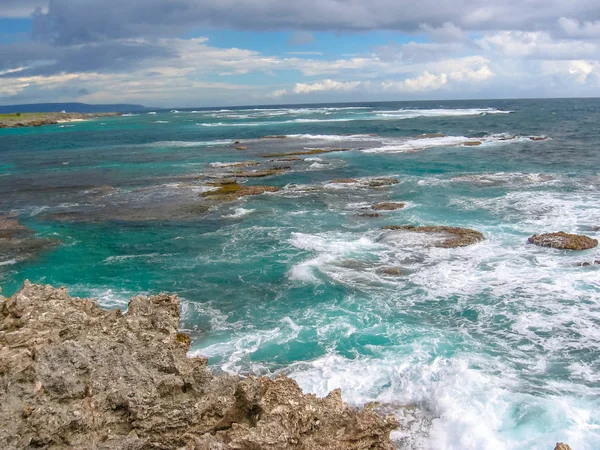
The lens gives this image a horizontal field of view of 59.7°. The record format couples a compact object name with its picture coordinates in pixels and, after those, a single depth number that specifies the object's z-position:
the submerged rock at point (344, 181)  47.28
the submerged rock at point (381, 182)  45.82
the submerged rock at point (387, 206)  36.69
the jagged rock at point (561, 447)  9.46
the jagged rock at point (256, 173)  51.51
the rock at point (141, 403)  9.40
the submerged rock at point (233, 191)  42.47
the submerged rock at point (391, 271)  24.25
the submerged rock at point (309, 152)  66.88
